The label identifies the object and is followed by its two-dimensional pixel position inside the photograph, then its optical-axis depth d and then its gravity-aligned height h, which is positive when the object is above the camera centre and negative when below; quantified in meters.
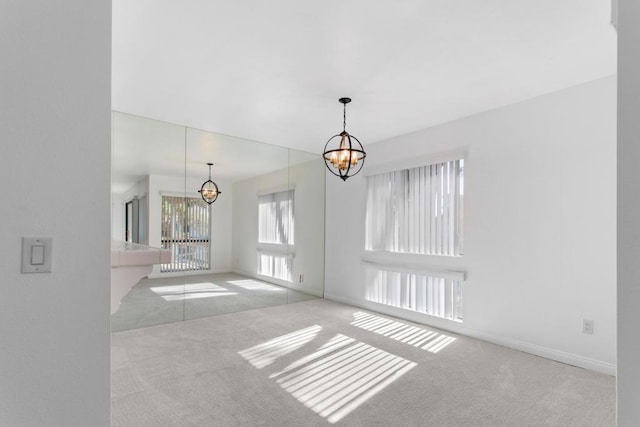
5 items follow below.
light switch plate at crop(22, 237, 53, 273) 0.98 -0.12
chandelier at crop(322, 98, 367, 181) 3.41 +0.60
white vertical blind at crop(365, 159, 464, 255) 4.11 +0.07
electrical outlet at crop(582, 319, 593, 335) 3.00 -0.99
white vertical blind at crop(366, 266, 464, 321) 4.09 -1.03
